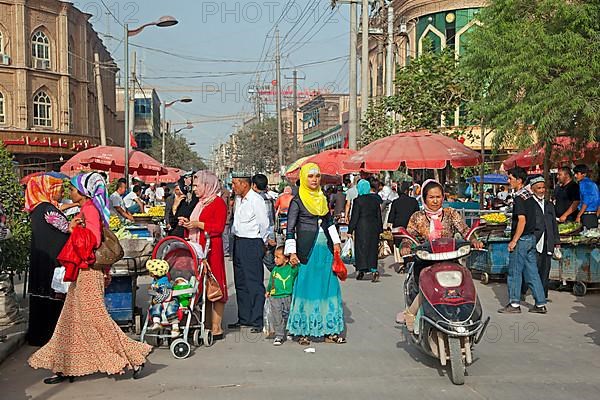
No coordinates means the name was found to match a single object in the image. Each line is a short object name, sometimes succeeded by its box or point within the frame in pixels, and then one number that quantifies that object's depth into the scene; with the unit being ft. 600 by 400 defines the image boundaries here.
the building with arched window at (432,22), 123.54
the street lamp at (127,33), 76.02
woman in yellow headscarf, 26.48
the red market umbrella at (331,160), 70.90
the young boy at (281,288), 27.53
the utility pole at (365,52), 82.58
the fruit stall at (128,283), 27.86
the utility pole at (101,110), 106.34
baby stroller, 24.91
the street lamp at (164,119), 185.96
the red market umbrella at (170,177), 100.94
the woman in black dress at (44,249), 25.45
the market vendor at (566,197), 41.73
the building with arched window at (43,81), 133.80
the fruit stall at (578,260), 36.04
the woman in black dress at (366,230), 43.55
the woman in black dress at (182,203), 36.22
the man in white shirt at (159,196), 98.93
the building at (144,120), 304.01
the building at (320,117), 272.15
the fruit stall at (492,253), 40.19
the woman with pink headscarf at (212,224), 26.61
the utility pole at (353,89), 81.61
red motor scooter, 20.92
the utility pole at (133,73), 148.69
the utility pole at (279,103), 163.42
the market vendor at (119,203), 43.56
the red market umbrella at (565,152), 53.65
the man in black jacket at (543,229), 31.89
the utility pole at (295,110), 187.75
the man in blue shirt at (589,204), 40.08
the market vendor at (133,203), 59.42
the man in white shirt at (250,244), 28.53
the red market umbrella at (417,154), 50.39
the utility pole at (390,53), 86.79
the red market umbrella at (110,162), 66.17
